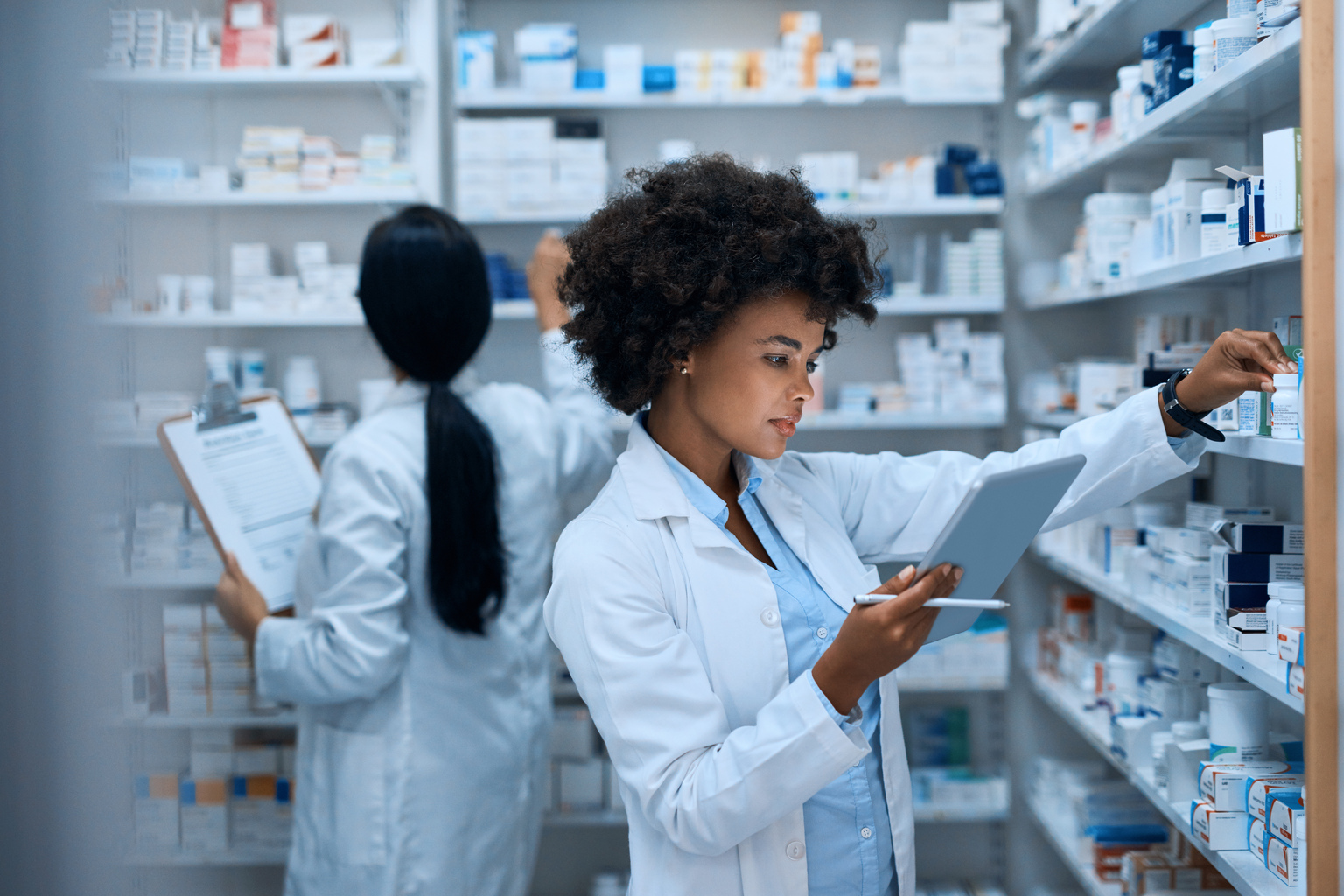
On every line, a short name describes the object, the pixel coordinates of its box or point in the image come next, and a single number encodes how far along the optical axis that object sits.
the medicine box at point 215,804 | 2.62
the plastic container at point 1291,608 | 1.43
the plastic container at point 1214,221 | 1.66
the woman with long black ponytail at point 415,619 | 1.86
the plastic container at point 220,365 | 3.00
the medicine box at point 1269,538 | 1.59
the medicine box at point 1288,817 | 1.40
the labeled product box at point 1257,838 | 1.51
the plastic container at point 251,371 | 3.09
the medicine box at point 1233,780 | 1.58
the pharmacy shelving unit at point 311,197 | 2.90
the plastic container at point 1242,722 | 1.63
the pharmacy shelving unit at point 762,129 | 3.30
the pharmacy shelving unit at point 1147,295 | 1.53
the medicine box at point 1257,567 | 1.57
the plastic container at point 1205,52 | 1.65
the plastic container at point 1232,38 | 1.56
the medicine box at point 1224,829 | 1.57
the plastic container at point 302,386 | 3.09
